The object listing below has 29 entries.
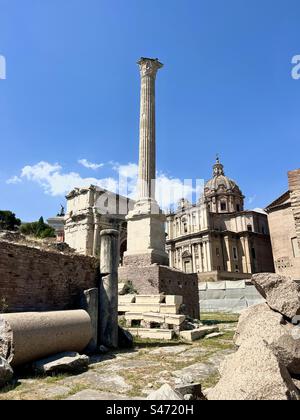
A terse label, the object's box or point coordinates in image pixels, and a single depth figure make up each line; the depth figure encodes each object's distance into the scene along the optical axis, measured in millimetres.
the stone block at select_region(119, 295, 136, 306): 12695
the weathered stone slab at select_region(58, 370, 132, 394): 4395
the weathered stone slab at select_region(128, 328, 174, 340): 9500
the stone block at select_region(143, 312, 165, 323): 10645
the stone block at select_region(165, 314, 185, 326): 10226
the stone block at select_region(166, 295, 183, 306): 11584
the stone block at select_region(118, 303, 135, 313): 12102
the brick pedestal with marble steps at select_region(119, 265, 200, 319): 13453
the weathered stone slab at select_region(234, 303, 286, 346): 4414
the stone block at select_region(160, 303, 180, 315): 11142
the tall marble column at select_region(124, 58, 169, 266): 14766
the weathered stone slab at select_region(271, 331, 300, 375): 3990
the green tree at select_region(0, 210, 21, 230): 44525
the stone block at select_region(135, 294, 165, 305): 12102
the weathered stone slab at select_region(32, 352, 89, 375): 5176
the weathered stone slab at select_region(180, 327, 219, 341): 9484
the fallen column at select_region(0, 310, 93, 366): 5125
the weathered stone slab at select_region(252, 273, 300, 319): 5098
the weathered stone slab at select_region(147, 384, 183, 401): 3172
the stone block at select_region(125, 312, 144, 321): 11265
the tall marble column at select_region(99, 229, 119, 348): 7863
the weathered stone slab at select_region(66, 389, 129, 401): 3896
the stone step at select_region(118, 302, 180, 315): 11215
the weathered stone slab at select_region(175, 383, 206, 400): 3597
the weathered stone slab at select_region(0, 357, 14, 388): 4427
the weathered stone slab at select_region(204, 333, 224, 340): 9888
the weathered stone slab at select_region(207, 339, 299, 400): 2990
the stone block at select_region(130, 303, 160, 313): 11567
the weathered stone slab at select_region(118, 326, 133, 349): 8078
